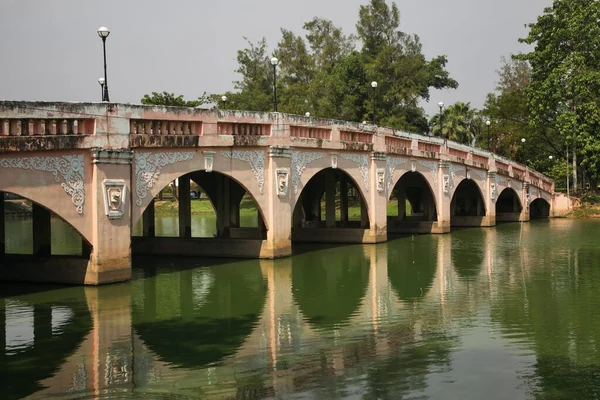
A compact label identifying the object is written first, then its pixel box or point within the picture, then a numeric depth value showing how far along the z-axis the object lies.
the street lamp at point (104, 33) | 16.89
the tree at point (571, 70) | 41.44
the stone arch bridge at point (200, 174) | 16.75
